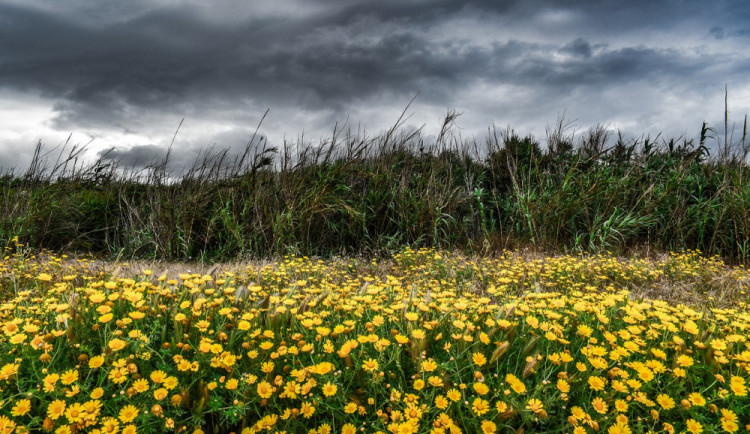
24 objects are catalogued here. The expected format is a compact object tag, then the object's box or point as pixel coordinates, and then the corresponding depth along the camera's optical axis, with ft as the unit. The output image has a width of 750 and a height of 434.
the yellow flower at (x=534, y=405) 4.10
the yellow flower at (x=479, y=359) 4.64
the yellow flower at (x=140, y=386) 4.23
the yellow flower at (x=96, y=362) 4.40
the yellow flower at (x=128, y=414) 3.95
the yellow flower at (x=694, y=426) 4.23
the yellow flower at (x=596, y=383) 4.41
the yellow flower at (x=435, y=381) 4.33
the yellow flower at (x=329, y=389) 4.32
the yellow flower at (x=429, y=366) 4.51
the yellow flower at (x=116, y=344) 4.57
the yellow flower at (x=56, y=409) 4.00
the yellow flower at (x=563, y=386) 4.36
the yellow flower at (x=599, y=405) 4.33
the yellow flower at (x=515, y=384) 4.22
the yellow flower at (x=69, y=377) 4.16
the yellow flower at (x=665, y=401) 4.39
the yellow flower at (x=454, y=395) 4.12
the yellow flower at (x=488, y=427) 4.03
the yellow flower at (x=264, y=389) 4.35
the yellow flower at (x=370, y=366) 4.49
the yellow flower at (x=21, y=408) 4.04
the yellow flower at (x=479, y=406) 4.16
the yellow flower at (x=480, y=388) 4.22
